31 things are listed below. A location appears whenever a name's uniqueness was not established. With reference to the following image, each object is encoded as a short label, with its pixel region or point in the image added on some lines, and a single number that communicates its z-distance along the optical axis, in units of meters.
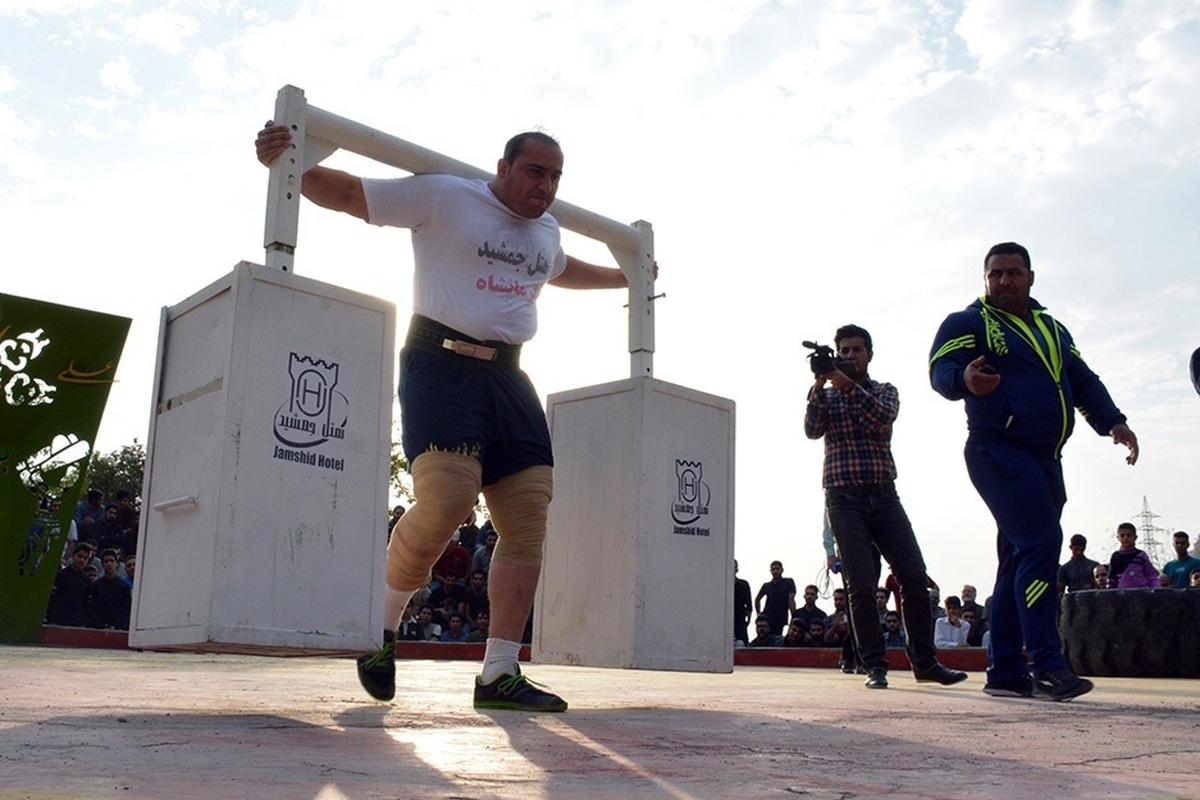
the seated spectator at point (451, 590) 14.86
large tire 7.40
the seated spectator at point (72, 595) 12.35
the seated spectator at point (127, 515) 14.23
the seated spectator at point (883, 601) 15.12
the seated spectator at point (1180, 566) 12.29
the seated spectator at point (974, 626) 15.05
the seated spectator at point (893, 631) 14.73
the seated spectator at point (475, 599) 14.48
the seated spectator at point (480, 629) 14.49
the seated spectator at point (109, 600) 12.47
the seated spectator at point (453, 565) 14.88
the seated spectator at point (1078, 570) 12.86
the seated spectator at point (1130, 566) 11.22
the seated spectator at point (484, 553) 14.61
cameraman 5.91
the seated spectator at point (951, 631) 14.84
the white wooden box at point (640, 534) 5.21
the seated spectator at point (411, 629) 14.30
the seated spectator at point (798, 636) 14.86
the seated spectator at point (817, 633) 14.82
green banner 9.04
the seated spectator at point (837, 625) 14.60
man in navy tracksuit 4.61
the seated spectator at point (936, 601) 15.59
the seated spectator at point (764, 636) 15.11
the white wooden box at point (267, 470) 3.64
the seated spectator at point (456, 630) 14.55
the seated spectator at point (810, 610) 15.05
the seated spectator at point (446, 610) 14.75
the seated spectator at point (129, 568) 12.99
